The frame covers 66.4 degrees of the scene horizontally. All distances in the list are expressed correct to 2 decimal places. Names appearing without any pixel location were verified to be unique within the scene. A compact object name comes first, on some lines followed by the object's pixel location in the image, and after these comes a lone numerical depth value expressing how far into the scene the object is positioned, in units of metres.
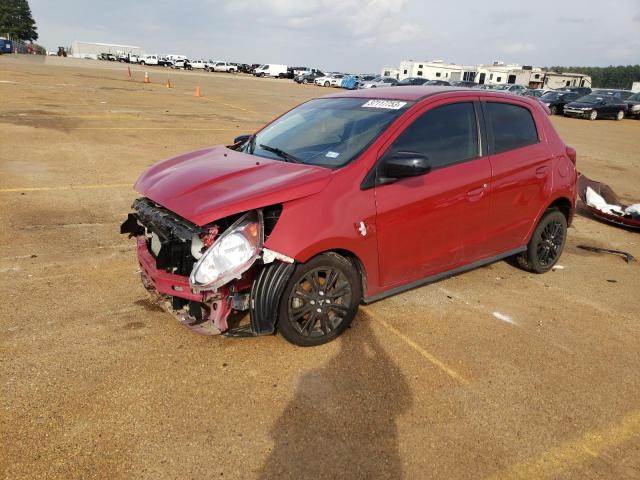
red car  3.20
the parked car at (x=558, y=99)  29.97
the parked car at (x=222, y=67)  72.19
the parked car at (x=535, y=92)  32.98
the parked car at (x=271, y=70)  67.62
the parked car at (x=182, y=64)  70.56
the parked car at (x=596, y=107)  28.14
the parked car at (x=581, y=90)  33.73
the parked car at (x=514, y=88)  36.29
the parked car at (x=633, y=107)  30.77
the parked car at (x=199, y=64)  76.06
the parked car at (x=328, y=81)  51.41
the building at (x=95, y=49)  100.31
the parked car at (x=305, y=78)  55.31
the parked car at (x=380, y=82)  42.22
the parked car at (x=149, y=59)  71.66
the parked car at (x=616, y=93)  32.37
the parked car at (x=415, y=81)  39.30
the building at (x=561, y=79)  60.28
